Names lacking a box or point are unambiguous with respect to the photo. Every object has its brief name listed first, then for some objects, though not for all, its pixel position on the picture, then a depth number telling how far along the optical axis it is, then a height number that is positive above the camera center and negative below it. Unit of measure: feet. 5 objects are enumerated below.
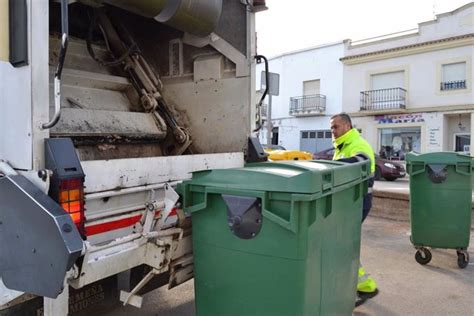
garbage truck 5.47 +0.08
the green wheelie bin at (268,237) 5.80 -1.47
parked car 42.83 -3.16
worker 11.12 -0.27
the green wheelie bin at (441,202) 13.53 -2.04
